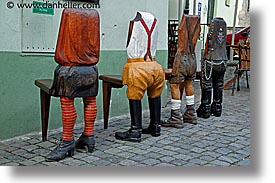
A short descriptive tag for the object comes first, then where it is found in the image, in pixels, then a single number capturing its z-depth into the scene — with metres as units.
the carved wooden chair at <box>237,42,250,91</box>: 9.35
